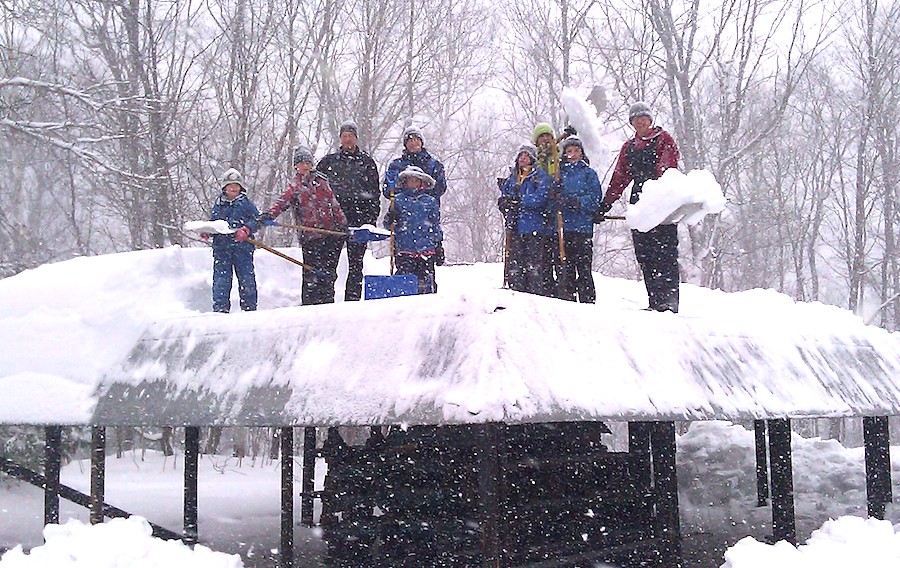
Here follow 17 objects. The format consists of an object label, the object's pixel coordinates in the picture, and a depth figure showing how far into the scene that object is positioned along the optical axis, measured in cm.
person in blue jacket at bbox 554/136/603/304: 700
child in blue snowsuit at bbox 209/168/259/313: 750
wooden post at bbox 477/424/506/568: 471
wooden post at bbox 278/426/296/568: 602
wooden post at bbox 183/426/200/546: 695
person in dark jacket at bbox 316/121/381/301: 785
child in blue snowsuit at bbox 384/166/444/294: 711
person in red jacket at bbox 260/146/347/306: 743
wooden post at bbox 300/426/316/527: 827
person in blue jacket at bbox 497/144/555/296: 709
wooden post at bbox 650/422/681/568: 647
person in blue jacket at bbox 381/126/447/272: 759
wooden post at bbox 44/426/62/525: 704
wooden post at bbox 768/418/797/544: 701
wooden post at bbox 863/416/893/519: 868
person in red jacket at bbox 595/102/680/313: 656
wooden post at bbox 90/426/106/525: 638
